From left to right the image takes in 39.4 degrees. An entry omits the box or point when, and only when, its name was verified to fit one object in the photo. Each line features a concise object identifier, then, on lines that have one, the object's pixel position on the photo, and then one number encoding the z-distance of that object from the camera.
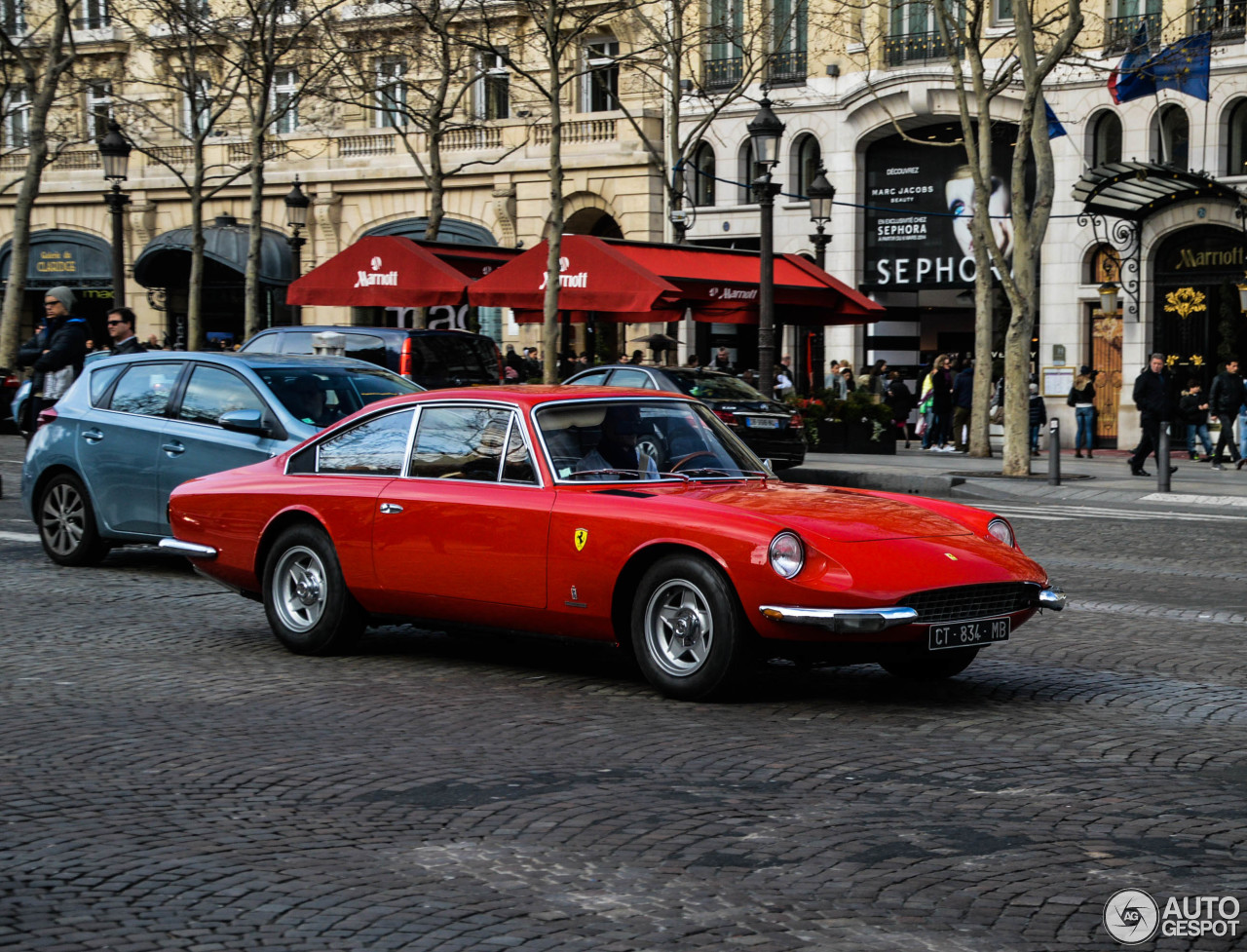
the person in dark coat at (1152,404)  24.84
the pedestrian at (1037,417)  30.38
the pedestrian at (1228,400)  27.11
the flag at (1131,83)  31.77
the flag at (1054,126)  33.56
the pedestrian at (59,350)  16.30
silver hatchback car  11.98
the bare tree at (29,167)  31.27
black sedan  23.23
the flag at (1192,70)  29.85
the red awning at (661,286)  24.92
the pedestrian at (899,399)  34.78
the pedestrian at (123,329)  16.81
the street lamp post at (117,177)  32.06
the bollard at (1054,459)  22.51
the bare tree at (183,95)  36.84
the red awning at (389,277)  26.86
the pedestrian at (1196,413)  27.28
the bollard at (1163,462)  21.64
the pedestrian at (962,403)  31.84
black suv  22.95
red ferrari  7.27
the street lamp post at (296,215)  36.75
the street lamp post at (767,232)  23.91
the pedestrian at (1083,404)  31.47
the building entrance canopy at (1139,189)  31.03
